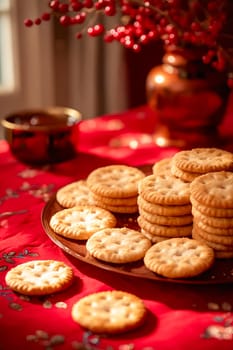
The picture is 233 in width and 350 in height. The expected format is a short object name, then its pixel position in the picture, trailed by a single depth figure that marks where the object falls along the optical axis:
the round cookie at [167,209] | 0.61
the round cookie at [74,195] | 0.69
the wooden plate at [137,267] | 0.57
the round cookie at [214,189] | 0.58
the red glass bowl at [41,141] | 0.81
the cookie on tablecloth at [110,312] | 0.53
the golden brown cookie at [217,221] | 0.58
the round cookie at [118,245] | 0.59
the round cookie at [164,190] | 0.61
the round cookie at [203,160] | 0.65
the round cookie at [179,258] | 0.57
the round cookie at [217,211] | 0.58
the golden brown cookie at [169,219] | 0.62
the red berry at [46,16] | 0.72
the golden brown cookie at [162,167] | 0.68
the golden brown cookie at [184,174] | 0.65
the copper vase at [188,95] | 0.84
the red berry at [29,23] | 0.72
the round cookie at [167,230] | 0.62
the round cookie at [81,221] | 0.63
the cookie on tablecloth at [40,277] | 0.57
